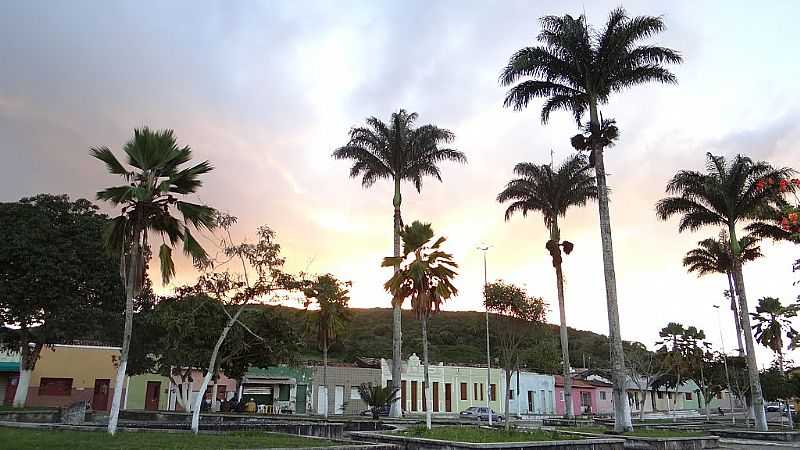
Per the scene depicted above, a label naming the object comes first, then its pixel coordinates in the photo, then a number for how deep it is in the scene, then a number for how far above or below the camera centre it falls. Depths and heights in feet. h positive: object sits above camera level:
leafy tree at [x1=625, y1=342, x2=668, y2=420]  172.76 +10.15
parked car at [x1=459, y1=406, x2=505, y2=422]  161.77 -4.75
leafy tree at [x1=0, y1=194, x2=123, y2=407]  105.50 +19.89
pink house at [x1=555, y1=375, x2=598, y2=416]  228.63 -0.06
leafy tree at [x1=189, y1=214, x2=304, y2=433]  77.20 +14.71
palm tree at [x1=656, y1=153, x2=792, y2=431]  105.50 +34.19
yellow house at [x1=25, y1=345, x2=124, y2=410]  141.28 +3.90
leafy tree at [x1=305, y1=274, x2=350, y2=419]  134.82 +16.45
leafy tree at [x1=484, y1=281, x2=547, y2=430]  111.34 +15.65
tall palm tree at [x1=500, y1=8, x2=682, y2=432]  89.45 +48.62
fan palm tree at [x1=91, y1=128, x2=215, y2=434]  61.93 +19.01
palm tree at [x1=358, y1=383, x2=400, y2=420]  121.80 -0.57
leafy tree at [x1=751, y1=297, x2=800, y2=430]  198.80 +22.67
